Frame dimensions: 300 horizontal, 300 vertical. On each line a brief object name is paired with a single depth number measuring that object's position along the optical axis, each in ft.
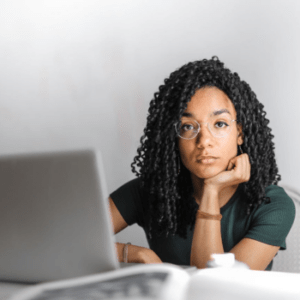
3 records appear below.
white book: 2.29
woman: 4.44
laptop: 3.14
